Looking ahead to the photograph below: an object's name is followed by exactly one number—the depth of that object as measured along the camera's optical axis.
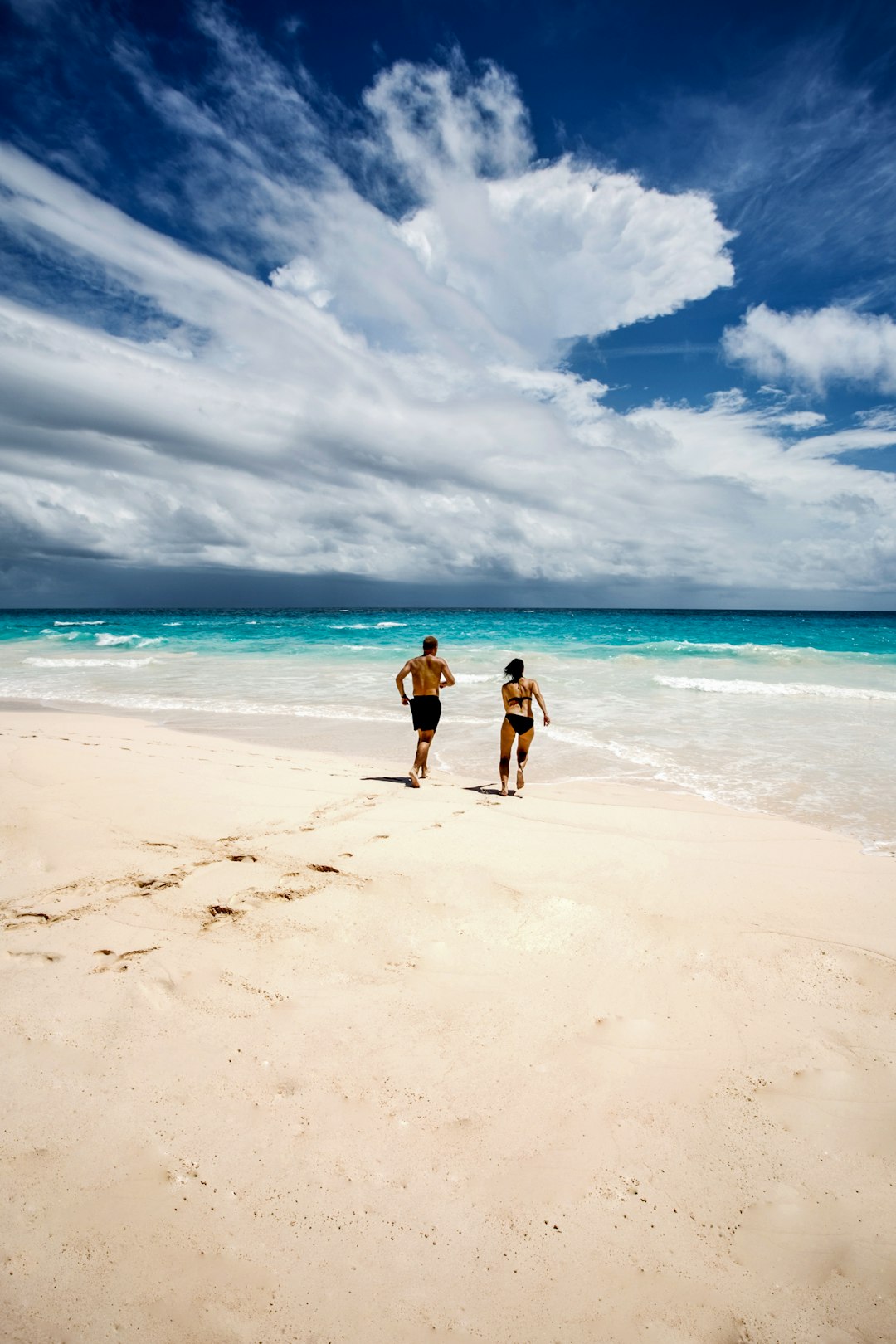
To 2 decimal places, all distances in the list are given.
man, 8.47
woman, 7.74
